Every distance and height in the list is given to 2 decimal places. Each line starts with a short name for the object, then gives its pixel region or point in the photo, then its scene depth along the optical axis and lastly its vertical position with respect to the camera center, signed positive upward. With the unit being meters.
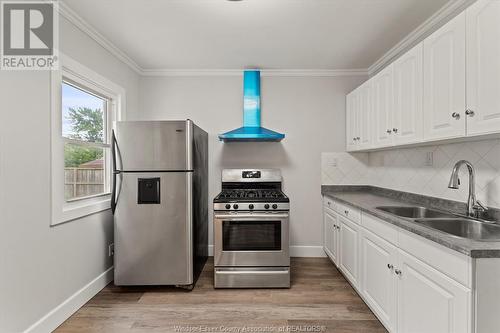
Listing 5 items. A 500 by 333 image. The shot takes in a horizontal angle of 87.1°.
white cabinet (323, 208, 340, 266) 2.91 -0.81
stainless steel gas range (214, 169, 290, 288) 2.63 -0.79
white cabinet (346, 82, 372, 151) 2.83 +0.55
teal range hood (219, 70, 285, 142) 3.40 +0.82
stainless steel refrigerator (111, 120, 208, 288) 2.54 -0.36
